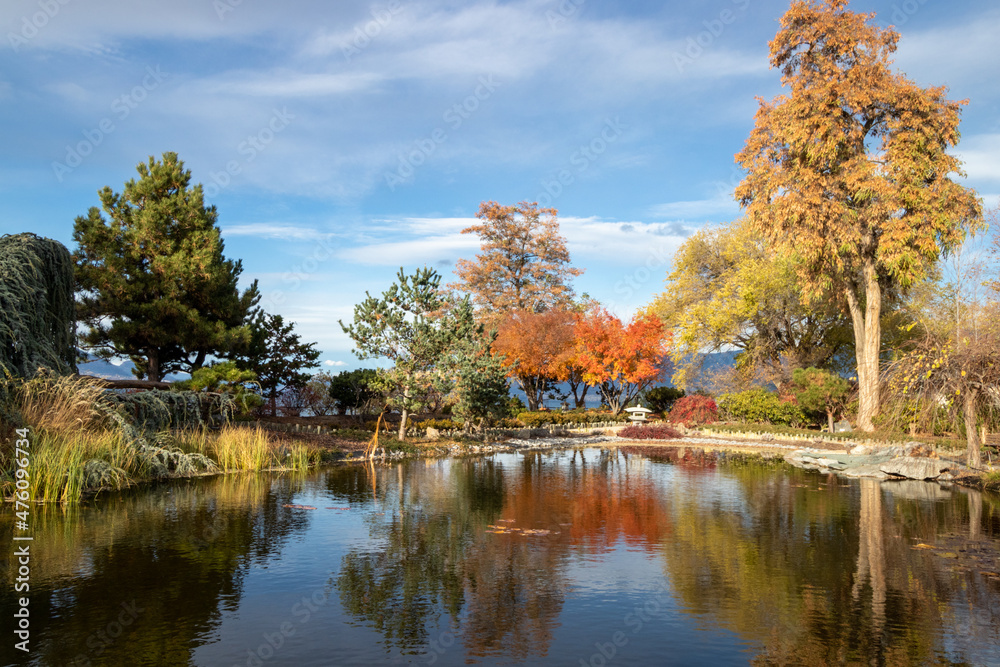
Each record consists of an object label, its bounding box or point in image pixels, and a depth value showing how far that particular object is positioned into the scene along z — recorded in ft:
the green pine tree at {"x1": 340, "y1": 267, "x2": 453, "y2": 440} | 71.87
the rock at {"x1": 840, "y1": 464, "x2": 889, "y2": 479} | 56.03
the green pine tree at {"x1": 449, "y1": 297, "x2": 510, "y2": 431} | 72.33
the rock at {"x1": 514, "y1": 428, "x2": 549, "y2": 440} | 95.92
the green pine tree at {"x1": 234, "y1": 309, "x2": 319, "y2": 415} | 93.15
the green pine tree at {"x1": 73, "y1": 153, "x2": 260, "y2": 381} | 84.74
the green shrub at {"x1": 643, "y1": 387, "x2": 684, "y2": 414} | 137.39
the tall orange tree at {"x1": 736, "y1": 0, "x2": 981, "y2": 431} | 83.05
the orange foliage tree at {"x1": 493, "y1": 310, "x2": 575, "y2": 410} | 127.75
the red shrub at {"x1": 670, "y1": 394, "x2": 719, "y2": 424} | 108.06
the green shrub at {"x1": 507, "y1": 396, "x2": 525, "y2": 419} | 119.67
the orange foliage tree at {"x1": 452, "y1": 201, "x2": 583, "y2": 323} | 161.27
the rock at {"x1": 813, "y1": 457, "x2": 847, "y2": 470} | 61.40
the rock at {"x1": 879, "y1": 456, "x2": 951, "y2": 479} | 54.08
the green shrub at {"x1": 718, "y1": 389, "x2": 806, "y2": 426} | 96.27
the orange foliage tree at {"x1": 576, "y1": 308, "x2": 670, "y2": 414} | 122.93
